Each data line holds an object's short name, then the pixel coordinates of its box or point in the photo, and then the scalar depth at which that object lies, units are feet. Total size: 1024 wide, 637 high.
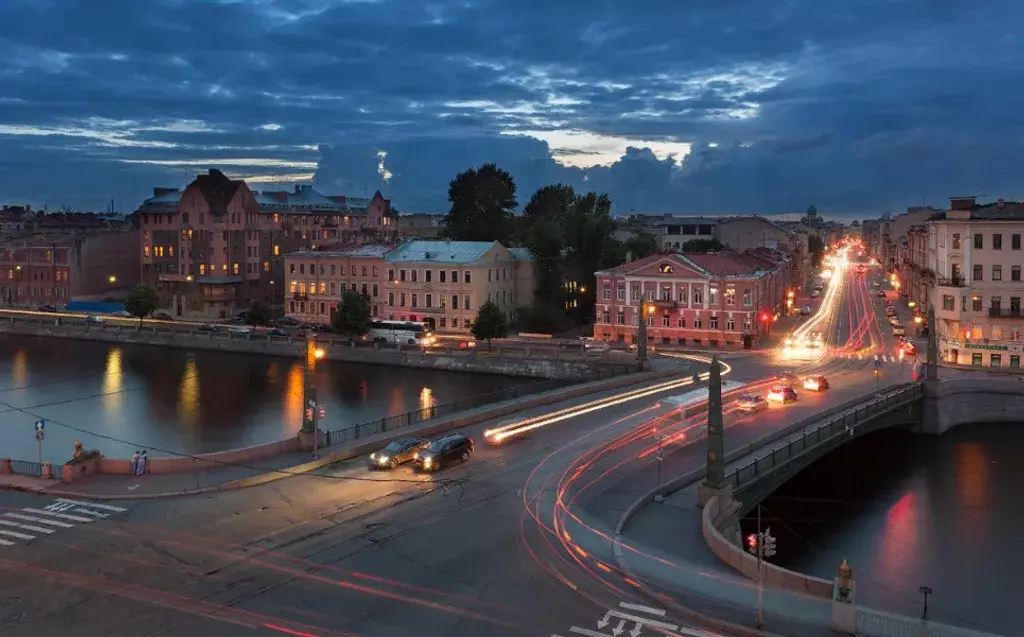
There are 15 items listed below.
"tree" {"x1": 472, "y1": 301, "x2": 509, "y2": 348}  233.55
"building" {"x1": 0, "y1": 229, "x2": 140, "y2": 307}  350.64
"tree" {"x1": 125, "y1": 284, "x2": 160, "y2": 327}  293.02
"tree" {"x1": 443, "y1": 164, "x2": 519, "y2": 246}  369.30
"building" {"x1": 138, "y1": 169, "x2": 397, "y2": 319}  326.65
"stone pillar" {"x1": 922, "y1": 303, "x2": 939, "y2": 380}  163.73
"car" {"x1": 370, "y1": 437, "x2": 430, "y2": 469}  101.50
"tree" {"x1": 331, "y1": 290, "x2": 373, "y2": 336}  249.75
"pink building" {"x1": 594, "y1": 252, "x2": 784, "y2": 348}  227.81
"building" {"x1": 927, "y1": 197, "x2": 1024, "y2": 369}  192.95
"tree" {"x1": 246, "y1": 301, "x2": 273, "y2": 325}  278.26
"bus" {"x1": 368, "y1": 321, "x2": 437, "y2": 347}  249.75
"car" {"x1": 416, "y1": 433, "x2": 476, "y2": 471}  101.09
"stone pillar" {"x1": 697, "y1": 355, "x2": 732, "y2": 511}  83.92
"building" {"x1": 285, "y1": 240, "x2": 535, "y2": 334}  264.31
